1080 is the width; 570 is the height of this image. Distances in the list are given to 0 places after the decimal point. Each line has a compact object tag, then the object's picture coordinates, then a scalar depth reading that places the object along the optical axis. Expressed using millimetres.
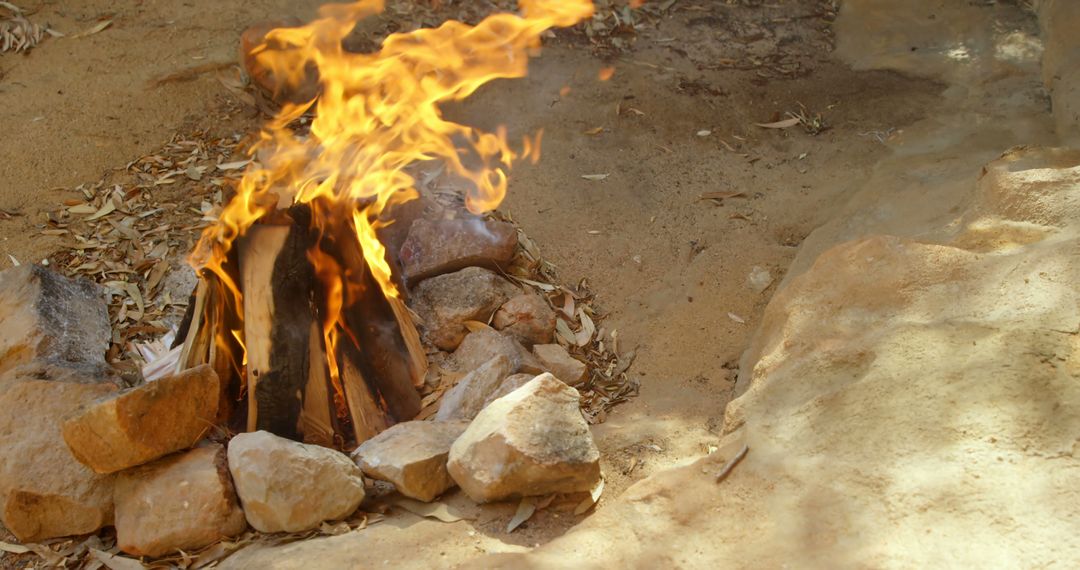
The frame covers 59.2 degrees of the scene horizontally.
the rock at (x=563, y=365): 4223
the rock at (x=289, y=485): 3141
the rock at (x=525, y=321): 4422
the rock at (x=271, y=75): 5961
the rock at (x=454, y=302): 4359
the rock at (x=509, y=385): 3764
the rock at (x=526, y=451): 3098
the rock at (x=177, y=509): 3176
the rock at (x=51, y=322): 3840
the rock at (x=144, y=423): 3137
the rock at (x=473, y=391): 3795
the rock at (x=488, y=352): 4102
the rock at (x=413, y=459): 3254
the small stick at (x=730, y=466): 2984
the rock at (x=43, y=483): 3256
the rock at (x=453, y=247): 4531
